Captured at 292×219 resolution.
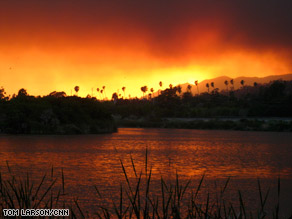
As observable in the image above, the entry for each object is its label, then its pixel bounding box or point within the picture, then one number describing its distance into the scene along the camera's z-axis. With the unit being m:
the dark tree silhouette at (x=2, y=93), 146.62
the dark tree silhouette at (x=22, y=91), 132.88
